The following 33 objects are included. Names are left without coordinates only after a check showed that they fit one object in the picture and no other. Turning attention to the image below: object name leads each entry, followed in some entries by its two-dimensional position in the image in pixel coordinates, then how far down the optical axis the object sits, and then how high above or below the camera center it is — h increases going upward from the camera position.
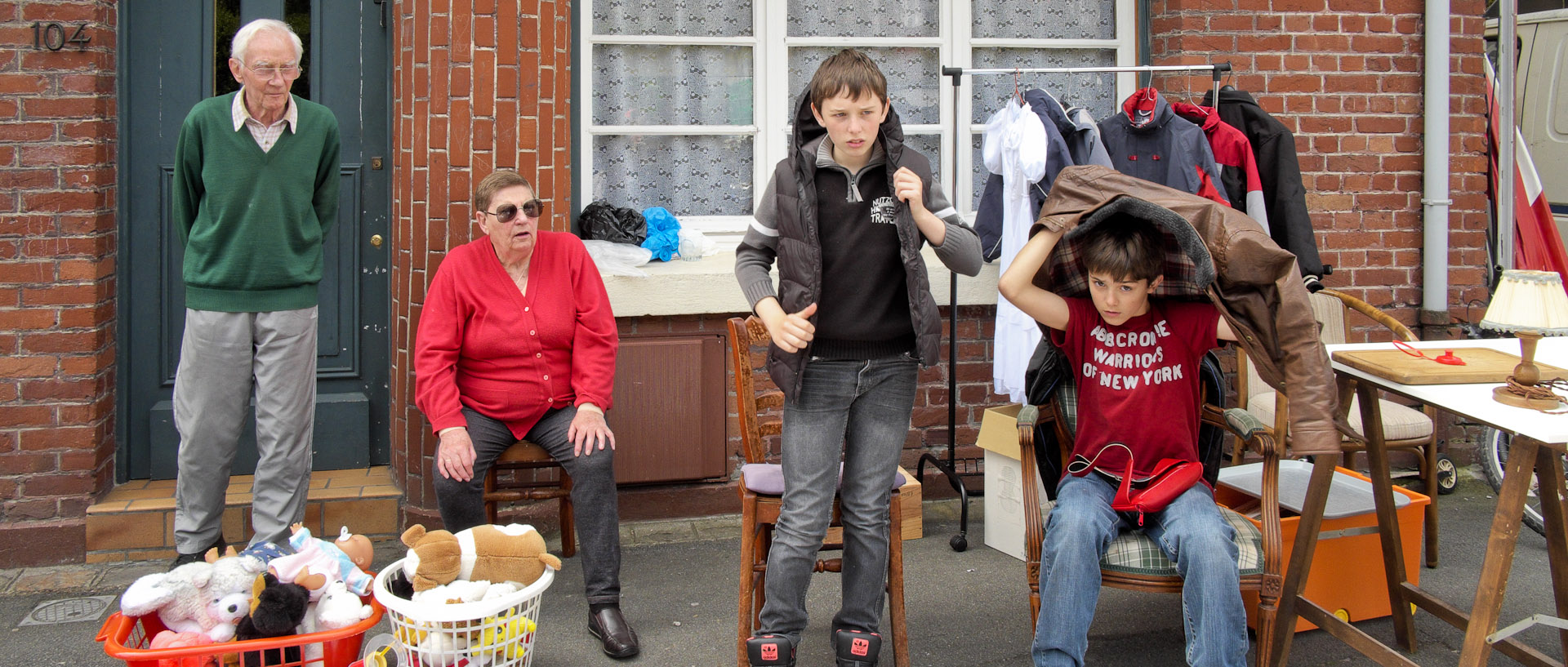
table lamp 2.95 +0.02
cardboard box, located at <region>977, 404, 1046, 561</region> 4.43 -0.60
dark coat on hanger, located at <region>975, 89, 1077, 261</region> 4.62 +0.57
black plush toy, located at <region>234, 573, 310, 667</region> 2.75 -0.68
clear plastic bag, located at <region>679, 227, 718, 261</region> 4.92 +0.33
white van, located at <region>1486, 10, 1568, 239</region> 6.61 +1.31
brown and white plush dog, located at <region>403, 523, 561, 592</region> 3.02 -0.61
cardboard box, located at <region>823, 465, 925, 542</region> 4.53 -0.73
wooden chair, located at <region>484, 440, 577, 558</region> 3.91 -0.59
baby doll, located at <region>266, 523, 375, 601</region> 2.86 -0.60
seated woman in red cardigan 3.70 -0.13
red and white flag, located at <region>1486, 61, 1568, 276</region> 5.56 +0.50
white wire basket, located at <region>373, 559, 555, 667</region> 2.90 -0.78
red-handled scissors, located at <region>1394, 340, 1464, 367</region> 3.25 -0.09
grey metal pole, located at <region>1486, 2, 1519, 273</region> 5.48 +0.93
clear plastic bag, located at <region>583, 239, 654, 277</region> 4.69 +0.27
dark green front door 4.53 +0.43
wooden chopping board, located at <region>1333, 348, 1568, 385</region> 3.12 -0.12
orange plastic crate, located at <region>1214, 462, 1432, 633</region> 3.68 -0.77
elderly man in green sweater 3.87 +0.15
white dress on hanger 4.64 +0.40
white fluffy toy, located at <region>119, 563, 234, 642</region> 2.70 -0.64
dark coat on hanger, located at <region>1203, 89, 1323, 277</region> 4.80 +0.57
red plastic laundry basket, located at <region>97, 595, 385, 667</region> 2.63 -0.74
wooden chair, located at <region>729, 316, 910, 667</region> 3.34 -0.53
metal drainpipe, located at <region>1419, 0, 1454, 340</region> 5.28 +0.64
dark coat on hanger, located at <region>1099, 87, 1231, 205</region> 4.67 +0.70
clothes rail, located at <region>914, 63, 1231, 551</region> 4.56 -0.29
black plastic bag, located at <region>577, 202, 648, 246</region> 4.85 +0.41
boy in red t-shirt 3.01 -0.22
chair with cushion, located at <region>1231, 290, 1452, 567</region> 4.36 -0.33
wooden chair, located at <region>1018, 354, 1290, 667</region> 3.05 -0.59
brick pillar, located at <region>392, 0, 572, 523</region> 4.41 +0.77
